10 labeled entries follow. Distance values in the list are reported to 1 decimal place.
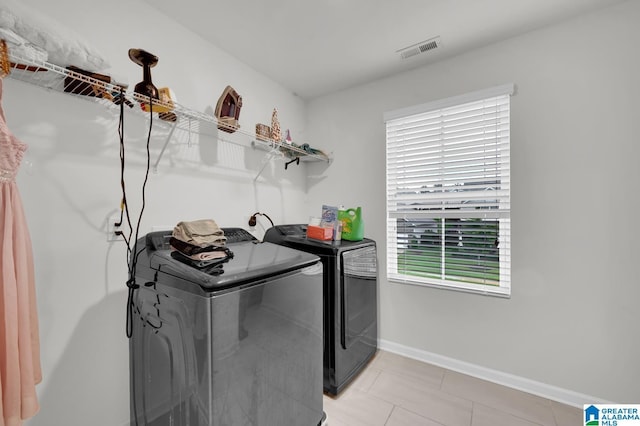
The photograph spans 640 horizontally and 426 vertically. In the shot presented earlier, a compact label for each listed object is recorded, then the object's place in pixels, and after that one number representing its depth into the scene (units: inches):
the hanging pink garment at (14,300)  35.4
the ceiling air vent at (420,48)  77.3
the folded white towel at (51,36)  36.4
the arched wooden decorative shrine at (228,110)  70.4
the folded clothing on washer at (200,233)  48.4
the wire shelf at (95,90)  41.5
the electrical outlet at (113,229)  55.8
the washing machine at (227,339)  39.5
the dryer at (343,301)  73.0
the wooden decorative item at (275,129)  86.3
